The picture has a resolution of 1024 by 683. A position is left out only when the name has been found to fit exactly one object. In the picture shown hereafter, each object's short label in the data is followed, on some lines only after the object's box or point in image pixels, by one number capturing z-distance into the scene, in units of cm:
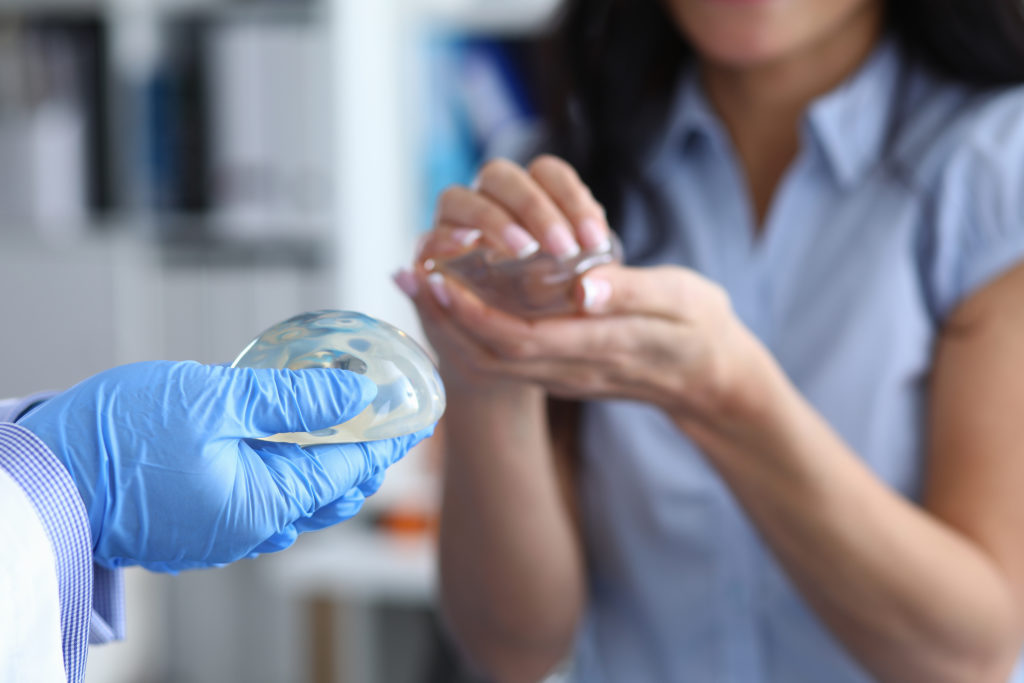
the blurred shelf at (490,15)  305
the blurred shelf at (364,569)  267
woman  137
